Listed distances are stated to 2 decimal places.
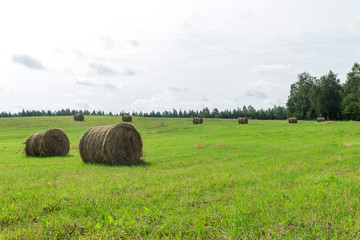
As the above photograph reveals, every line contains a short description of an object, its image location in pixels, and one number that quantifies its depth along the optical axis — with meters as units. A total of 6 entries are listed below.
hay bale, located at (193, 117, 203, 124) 61.69
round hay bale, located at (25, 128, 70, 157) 18.86
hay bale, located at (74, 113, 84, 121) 75.47
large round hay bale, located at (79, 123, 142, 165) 13.58
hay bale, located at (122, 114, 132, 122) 70.05
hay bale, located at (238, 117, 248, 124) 57.30
